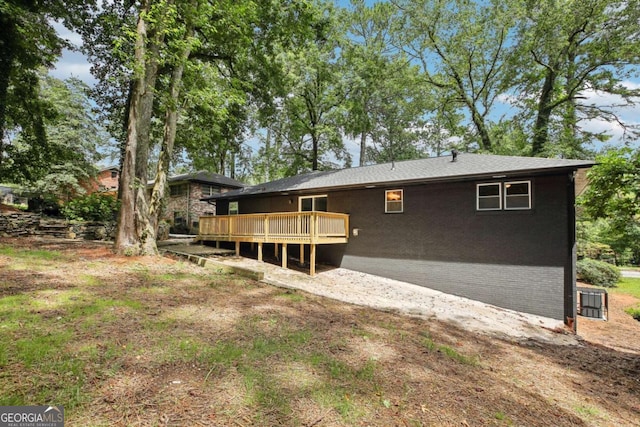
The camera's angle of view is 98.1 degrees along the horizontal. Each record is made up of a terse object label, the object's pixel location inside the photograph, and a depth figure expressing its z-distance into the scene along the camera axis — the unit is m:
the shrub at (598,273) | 13.76
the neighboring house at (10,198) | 32.38
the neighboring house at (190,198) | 21.27
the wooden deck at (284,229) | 10.15
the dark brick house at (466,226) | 8.01
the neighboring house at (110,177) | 30.73
